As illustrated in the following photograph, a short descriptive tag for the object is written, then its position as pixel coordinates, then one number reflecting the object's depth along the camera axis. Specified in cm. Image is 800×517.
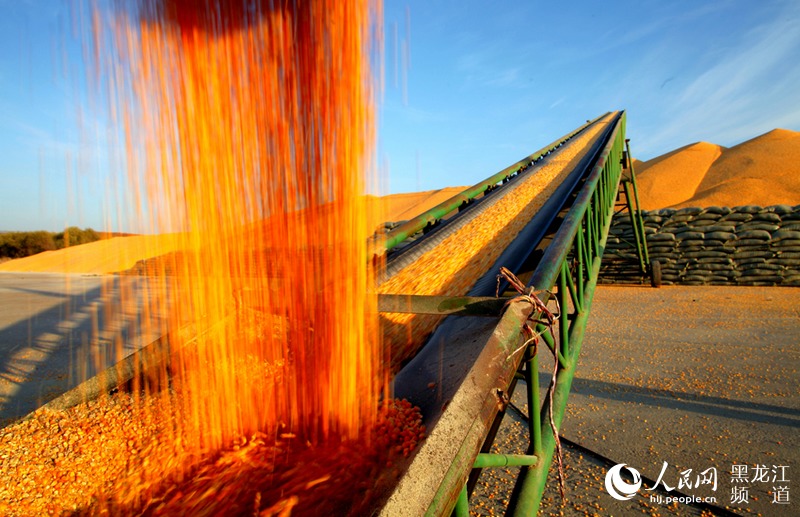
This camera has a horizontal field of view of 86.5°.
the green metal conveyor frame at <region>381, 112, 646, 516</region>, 84
